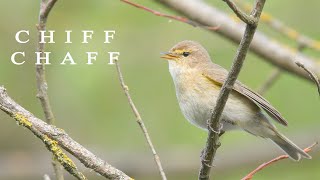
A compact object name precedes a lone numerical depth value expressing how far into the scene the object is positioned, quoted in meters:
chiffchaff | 8.61
